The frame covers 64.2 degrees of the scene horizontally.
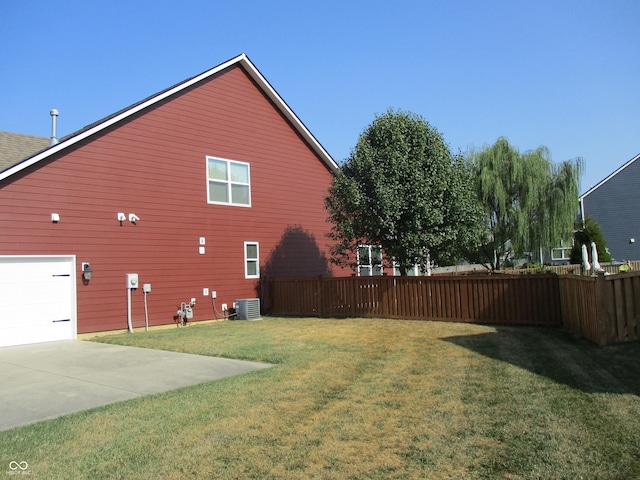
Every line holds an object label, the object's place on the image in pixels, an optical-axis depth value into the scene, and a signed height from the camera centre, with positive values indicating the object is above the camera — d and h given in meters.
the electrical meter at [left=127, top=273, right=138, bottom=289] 13.62 -0.02
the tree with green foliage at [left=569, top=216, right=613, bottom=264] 30.58 +1.16
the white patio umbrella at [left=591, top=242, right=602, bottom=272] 9.95 -0.02
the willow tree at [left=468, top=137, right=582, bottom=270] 21.03 +2.73
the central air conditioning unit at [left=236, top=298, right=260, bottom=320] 15.70 -1.06
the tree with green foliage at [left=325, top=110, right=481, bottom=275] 14.05 +2.05
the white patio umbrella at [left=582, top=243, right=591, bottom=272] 10.50 -0.05
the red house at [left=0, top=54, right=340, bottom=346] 12.11 +1.93
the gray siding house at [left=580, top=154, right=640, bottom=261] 35.50 +3.61
